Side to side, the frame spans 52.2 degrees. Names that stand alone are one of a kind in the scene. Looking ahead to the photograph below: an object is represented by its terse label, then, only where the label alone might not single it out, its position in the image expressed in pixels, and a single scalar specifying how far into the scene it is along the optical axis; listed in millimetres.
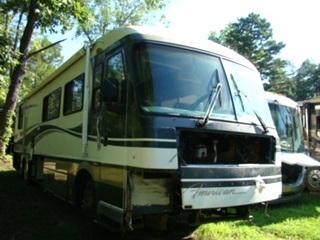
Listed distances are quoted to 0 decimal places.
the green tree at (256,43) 39031
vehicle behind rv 7715
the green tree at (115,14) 25938
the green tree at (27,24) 9016
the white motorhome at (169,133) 3758
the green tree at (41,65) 32094
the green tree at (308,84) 48031
